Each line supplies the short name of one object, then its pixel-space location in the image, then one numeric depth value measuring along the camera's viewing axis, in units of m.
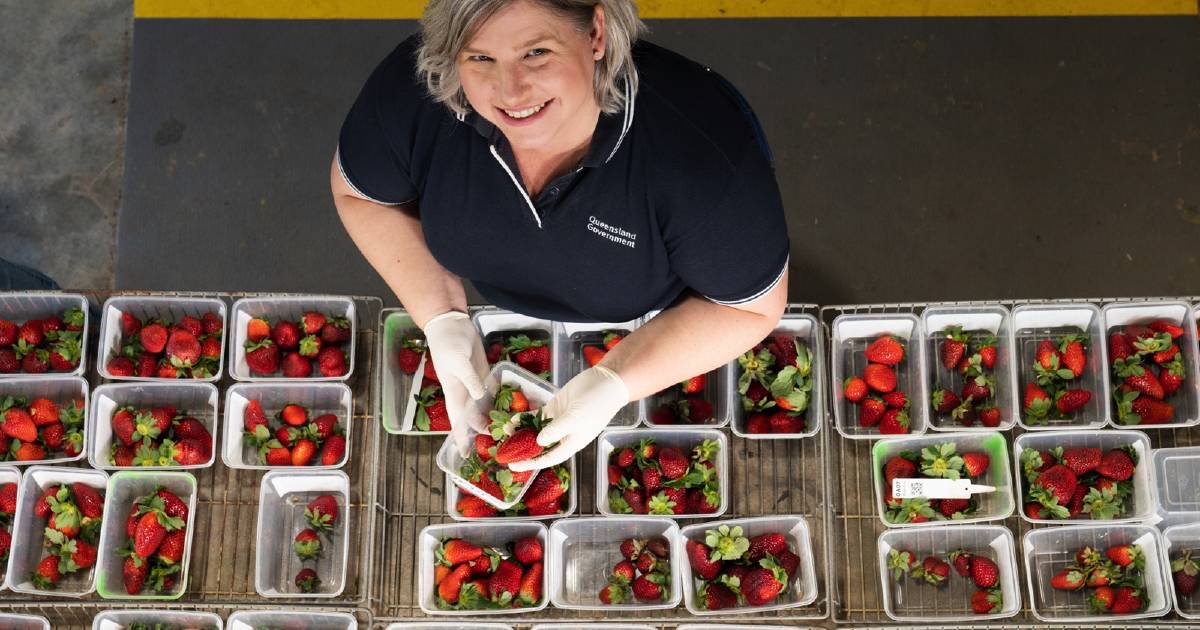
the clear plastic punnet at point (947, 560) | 2.52
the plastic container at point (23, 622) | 2.54
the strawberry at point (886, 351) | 2.66
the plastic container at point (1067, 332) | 2.63
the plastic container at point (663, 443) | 2.55
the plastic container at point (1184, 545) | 2.50
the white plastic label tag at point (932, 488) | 2.47
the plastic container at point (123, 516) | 2.54
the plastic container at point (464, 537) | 2.49
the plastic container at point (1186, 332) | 2.62
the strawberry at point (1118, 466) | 2.53
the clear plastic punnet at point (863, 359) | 2.65
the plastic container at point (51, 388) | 2.72
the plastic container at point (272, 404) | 2.62
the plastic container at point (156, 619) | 2.50
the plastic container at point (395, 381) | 2.58
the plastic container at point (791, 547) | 2.45
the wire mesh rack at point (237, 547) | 2.51
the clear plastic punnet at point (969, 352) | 2.63
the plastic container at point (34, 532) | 2.55
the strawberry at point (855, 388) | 2.66
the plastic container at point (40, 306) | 2.77
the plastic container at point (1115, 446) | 2.50
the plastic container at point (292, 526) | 2.57
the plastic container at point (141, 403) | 2.64
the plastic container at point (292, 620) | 2.49
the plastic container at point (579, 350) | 2.64
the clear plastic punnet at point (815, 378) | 2.56
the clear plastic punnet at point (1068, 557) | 2.48
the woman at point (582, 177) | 1.43
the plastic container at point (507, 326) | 2.65
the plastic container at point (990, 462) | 2.54
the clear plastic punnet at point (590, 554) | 2.49
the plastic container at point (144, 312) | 2.72
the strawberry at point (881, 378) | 2.65
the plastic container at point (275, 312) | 2.72
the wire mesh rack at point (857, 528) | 2.53
